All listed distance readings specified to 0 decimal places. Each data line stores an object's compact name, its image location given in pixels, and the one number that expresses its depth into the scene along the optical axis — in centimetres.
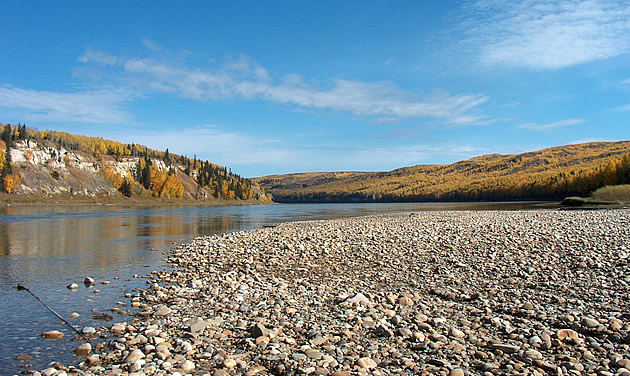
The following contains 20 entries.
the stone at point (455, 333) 796
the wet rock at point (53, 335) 841
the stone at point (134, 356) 701
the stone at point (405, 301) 1022
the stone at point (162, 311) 998
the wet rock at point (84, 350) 751
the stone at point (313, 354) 706
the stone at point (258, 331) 812
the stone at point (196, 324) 855
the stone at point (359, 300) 1022
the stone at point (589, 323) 797
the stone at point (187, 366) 666
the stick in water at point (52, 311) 867
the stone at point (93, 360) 701
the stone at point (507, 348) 706
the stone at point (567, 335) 746
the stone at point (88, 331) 858
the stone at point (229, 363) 680
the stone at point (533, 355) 671
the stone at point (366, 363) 664
